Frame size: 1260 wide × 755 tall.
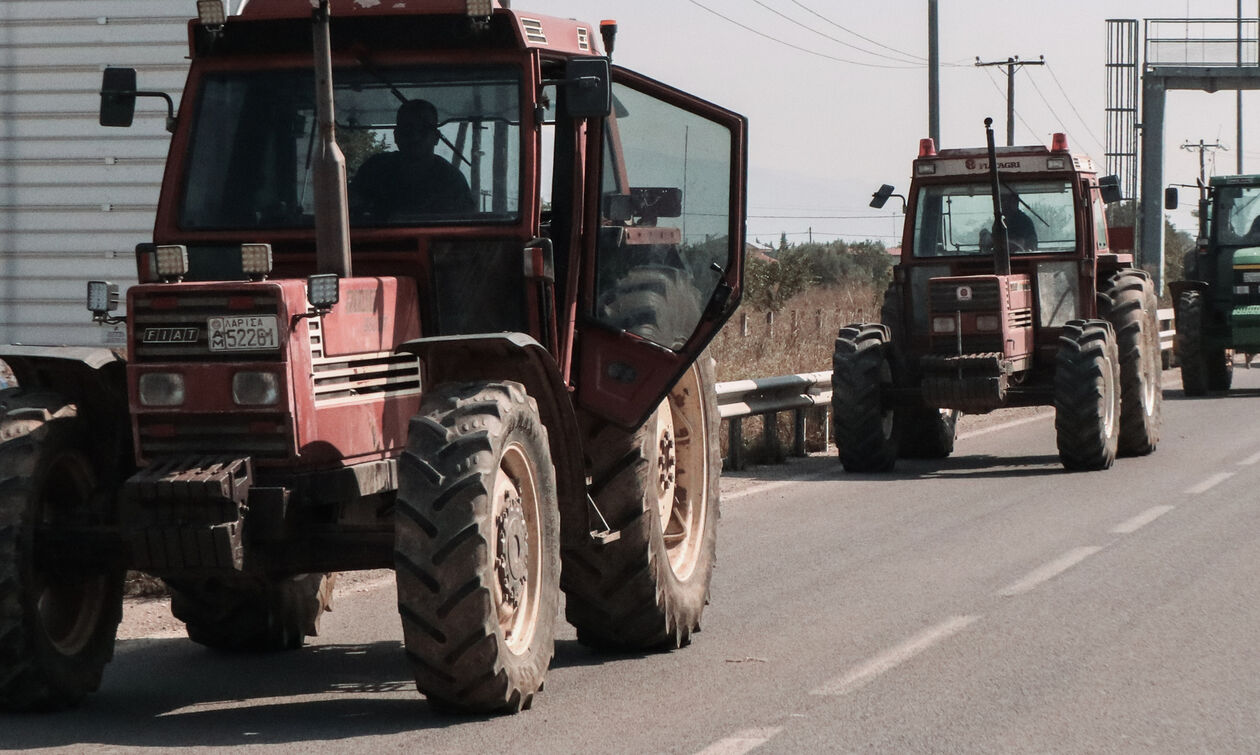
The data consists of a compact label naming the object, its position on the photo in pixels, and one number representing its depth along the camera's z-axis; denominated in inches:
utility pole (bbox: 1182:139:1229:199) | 3617.1
